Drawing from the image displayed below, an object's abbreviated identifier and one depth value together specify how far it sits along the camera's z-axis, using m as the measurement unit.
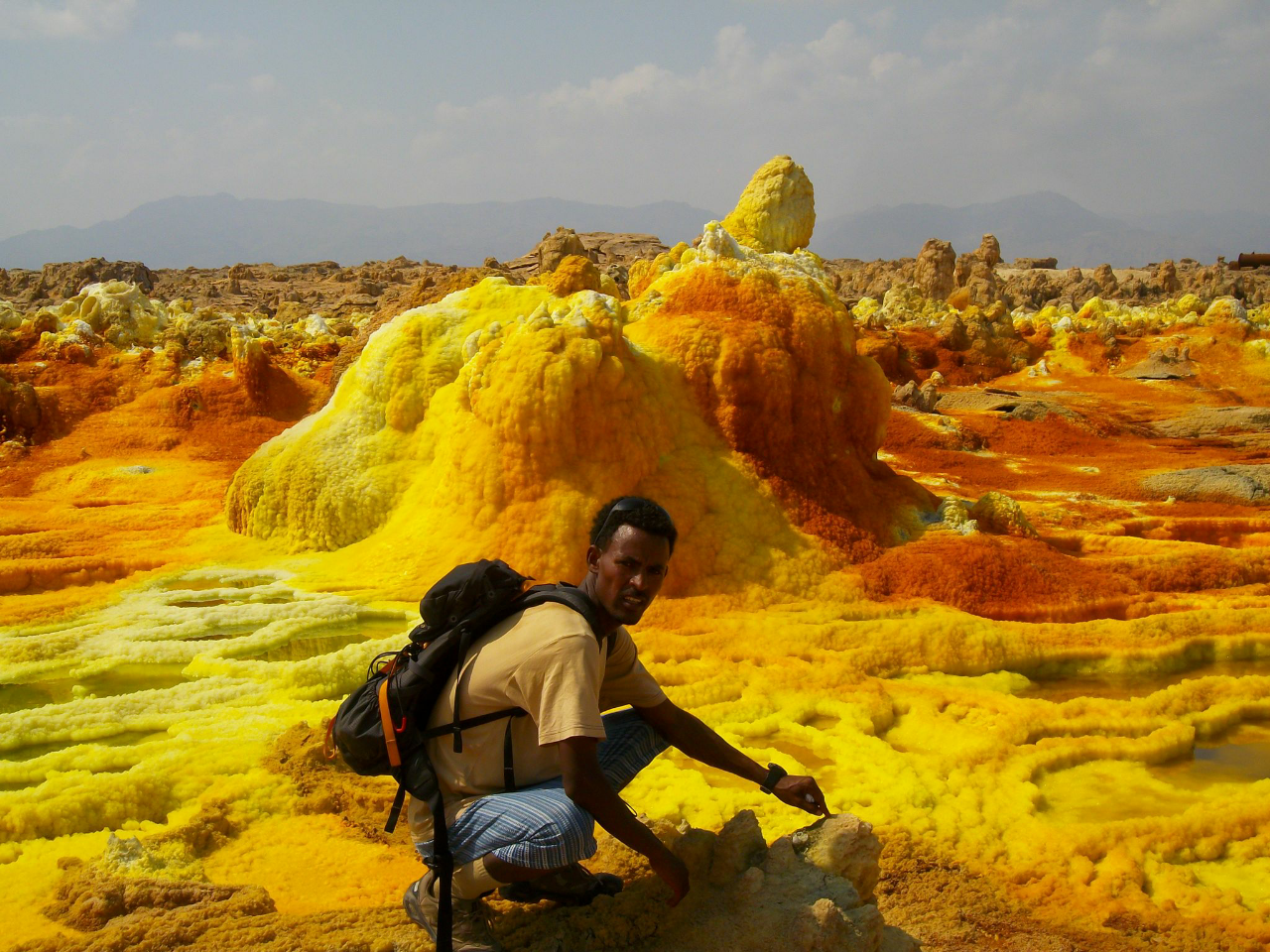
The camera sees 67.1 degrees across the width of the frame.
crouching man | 2.26
